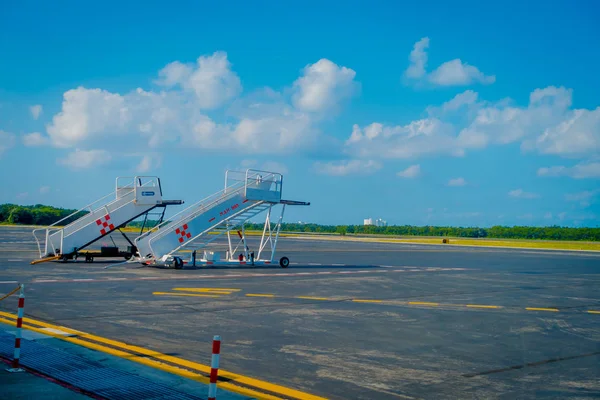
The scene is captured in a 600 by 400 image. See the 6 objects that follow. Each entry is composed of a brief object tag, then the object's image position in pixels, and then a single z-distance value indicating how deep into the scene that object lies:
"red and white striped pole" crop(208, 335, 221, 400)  5.67
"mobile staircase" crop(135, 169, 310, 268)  27.31
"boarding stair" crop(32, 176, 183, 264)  29.44
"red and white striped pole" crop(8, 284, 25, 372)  8.07
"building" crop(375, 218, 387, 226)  166.56
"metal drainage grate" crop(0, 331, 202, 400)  7.25
